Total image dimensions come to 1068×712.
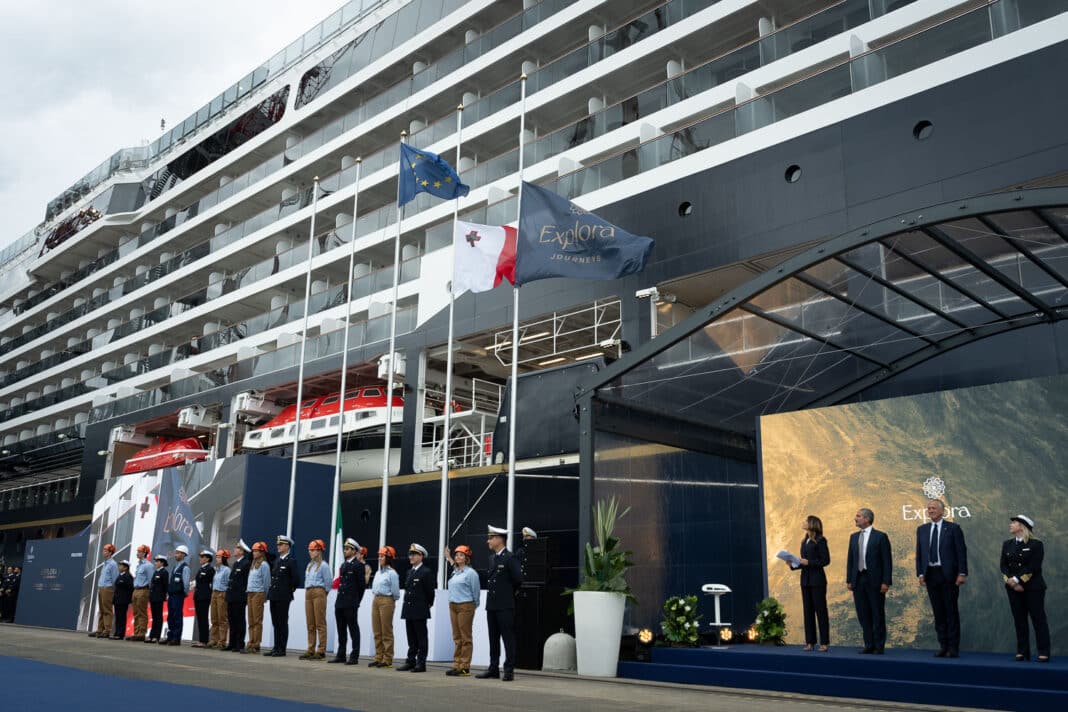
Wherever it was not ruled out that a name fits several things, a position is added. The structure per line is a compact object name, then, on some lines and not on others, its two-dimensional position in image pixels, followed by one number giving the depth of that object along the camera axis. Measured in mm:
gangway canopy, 9125
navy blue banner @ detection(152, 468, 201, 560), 16781
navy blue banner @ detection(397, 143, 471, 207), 14781
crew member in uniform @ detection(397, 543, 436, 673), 10656
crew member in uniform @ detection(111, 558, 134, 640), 15771
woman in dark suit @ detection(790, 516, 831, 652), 9695
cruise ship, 12562
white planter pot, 9992
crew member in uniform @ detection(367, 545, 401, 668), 11172
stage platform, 7402
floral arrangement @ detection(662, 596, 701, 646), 10508
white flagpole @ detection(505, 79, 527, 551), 12308
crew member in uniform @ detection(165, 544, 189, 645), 14773
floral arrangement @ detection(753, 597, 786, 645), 10961
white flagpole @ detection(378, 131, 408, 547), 14297
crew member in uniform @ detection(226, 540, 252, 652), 13391
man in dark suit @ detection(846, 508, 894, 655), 9242
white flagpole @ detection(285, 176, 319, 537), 16312
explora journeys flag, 12414
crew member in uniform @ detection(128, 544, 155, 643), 15578
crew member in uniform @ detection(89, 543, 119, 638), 16422
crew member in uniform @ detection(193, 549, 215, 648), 14367
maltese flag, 13367
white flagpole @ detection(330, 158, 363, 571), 16266
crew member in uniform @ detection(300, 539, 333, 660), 12219
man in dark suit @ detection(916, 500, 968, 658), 8812
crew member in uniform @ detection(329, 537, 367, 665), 11617
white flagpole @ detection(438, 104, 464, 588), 13227
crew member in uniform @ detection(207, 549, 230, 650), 13844
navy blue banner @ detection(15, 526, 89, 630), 20047
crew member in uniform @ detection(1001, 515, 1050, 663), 8398
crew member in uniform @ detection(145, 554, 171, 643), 15070
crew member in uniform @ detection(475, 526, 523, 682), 9922
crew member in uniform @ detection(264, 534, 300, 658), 12859
